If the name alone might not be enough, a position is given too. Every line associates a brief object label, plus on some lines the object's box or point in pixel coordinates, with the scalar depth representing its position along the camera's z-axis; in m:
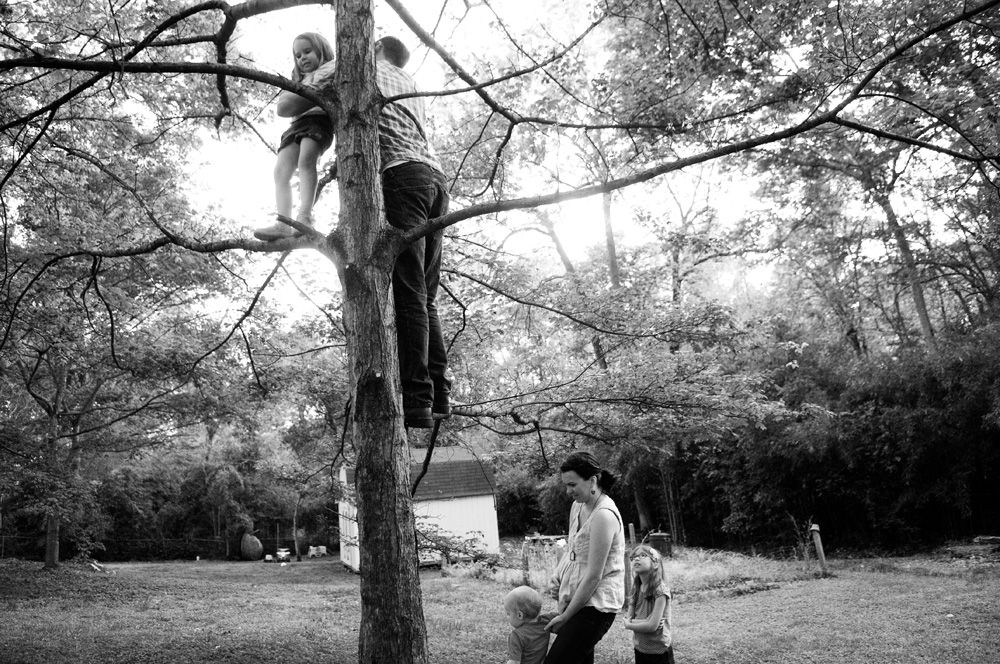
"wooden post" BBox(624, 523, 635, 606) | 9.83
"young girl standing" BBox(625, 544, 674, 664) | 4.20
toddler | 3.30
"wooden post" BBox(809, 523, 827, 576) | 12.19
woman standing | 3.14
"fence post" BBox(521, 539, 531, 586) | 14.06
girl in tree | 2.91
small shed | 22.31
